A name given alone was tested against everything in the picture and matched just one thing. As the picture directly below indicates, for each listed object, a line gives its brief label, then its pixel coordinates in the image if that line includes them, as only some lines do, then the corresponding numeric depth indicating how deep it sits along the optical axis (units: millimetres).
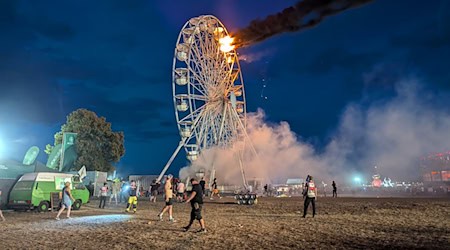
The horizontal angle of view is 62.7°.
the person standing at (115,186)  29497
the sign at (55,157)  47219
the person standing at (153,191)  30473
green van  20234
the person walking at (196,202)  12039
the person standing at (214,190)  36912
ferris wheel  42969
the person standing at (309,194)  16016
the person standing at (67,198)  16656
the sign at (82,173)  25688
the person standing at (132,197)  20188
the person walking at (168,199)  15203
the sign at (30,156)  30344
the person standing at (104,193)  22912
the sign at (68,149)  47500
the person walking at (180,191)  24553
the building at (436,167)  108538
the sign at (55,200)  21044
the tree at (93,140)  49531
